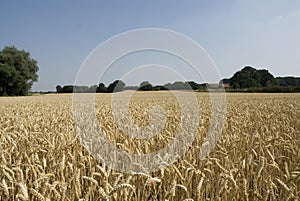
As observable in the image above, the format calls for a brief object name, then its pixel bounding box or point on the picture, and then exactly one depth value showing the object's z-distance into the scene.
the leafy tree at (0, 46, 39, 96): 66.06
